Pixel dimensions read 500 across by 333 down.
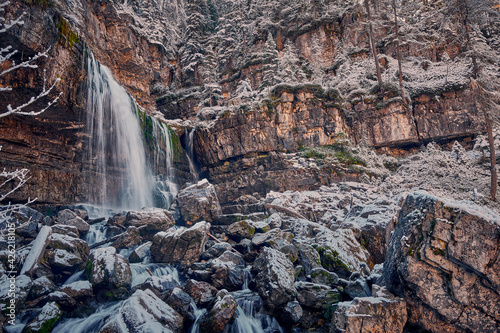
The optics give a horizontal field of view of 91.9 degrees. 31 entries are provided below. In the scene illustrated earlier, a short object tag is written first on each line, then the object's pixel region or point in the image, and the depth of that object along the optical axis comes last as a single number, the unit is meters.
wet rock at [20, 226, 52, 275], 7.21
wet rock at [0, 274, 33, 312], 5.82
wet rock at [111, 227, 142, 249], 10.03
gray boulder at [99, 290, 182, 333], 5.18
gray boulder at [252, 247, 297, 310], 6.38
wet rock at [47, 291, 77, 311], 6.29
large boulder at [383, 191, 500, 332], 4.29
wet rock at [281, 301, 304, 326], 6.04
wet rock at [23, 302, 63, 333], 5.50
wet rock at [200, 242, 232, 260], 9.29
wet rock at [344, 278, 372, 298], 6.19
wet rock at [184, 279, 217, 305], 6.77
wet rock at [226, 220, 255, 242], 11.23
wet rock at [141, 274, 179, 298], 6.99
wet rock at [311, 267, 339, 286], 7.10
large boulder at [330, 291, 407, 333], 4.66
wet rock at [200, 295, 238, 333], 5.82
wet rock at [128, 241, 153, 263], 9.22
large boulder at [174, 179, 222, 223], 14.00
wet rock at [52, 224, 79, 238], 9.15
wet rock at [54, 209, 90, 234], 10.81
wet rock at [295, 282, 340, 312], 6.23
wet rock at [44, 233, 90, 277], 7.78
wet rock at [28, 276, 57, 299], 6.60
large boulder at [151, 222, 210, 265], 9.05
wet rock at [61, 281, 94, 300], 6.59
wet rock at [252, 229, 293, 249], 9.34
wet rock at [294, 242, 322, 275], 7.99
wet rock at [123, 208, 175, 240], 11.23
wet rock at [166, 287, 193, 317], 6.24
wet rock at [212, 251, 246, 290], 7.67
